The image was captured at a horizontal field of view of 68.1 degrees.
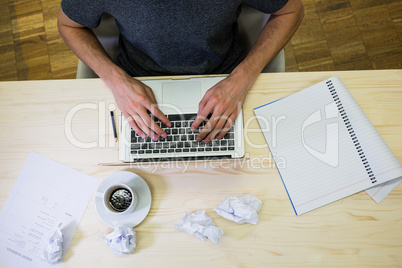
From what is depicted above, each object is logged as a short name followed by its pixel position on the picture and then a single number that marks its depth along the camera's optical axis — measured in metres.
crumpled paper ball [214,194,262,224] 0.74
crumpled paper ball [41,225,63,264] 0.73
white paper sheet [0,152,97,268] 0.76
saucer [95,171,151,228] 0.76
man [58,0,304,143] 0.80
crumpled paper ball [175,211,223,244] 0.74
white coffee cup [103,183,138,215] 0.73
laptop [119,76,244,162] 0.80
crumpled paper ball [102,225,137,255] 0.72
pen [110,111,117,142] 0.82
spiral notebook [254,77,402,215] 0.76
